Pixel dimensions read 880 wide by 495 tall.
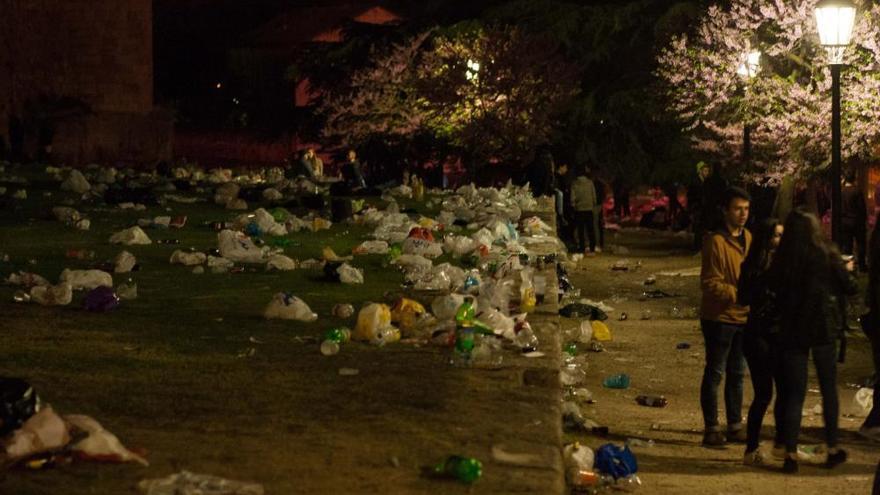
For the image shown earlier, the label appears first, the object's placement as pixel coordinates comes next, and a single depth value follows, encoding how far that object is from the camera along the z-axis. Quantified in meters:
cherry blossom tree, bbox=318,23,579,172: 32.94
